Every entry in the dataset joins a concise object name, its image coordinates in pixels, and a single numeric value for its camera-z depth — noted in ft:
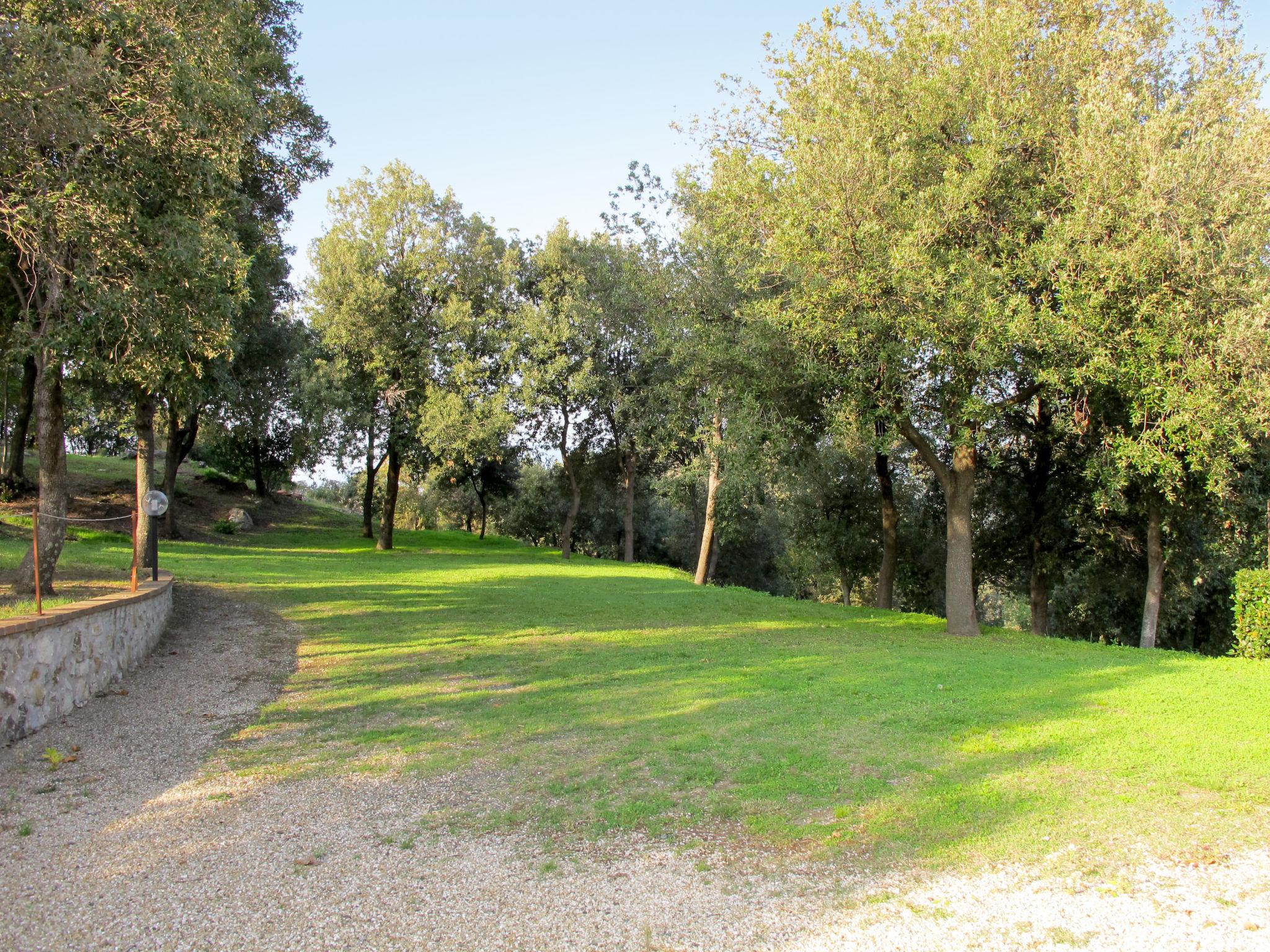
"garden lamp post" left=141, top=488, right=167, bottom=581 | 44.96
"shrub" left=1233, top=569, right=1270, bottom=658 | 48.80
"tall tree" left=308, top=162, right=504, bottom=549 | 112.16
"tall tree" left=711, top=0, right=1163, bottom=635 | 45.55
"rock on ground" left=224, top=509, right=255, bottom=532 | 121.29
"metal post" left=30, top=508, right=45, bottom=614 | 27.73
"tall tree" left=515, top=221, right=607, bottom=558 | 110.63
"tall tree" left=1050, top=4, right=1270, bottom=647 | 41.47
